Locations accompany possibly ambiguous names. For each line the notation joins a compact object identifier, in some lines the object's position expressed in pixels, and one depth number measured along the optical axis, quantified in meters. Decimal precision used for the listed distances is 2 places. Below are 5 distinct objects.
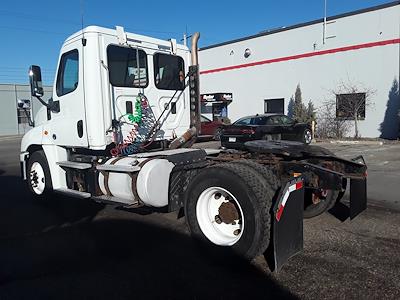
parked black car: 17.30
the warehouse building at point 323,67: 21.20
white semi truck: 4.51
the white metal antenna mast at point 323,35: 23.33
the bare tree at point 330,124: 22.89
